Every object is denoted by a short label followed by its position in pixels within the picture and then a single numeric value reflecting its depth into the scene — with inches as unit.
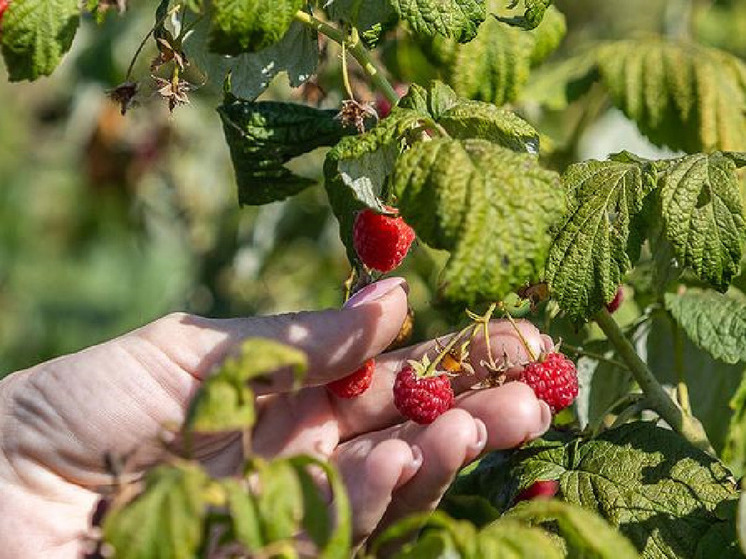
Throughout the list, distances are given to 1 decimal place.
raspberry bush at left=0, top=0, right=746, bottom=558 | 12.0
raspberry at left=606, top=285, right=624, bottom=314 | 18.2
